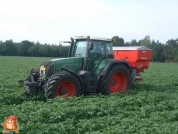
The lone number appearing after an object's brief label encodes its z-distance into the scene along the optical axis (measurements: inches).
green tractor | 393.1
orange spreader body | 502.6
